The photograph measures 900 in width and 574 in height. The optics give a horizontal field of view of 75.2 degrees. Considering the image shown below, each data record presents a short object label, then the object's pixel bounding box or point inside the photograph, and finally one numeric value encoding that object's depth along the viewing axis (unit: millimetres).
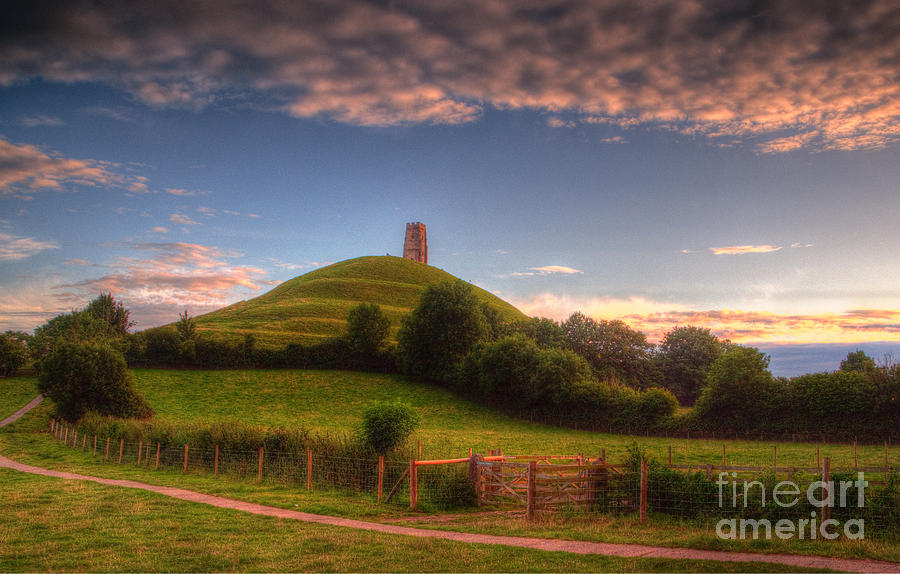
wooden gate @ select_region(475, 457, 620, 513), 16938
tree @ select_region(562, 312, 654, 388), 83275
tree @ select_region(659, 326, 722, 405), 82250
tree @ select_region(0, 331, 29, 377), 71000
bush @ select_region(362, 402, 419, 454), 24312
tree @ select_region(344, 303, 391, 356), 78812
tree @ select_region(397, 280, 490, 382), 73562
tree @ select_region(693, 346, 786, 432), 48969
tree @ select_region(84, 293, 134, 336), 116125
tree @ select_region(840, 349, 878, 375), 92594
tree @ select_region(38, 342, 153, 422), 48906
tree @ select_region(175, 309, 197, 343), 77438
